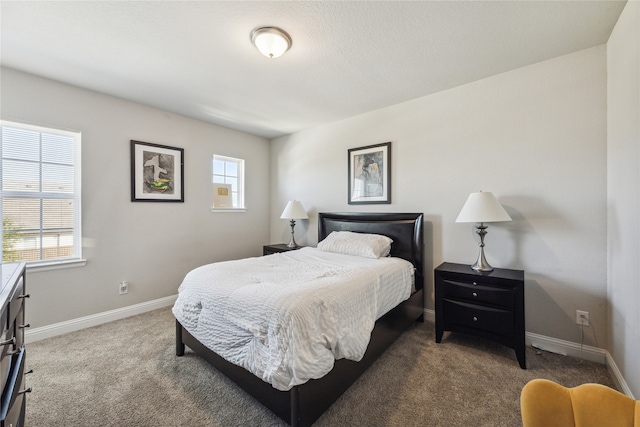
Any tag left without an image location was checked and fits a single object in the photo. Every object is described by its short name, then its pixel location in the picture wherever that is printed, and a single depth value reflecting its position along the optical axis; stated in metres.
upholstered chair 0.73
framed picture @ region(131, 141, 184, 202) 3.10
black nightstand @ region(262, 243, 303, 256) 3.70
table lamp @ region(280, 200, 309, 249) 3.78
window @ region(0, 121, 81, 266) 2.38
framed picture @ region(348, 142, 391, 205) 3.22
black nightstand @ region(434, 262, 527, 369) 2.04
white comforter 1.35
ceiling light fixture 1.86
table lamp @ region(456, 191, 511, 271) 2.18
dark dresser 0.89
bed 1.41
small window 3.94
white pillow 2.78
